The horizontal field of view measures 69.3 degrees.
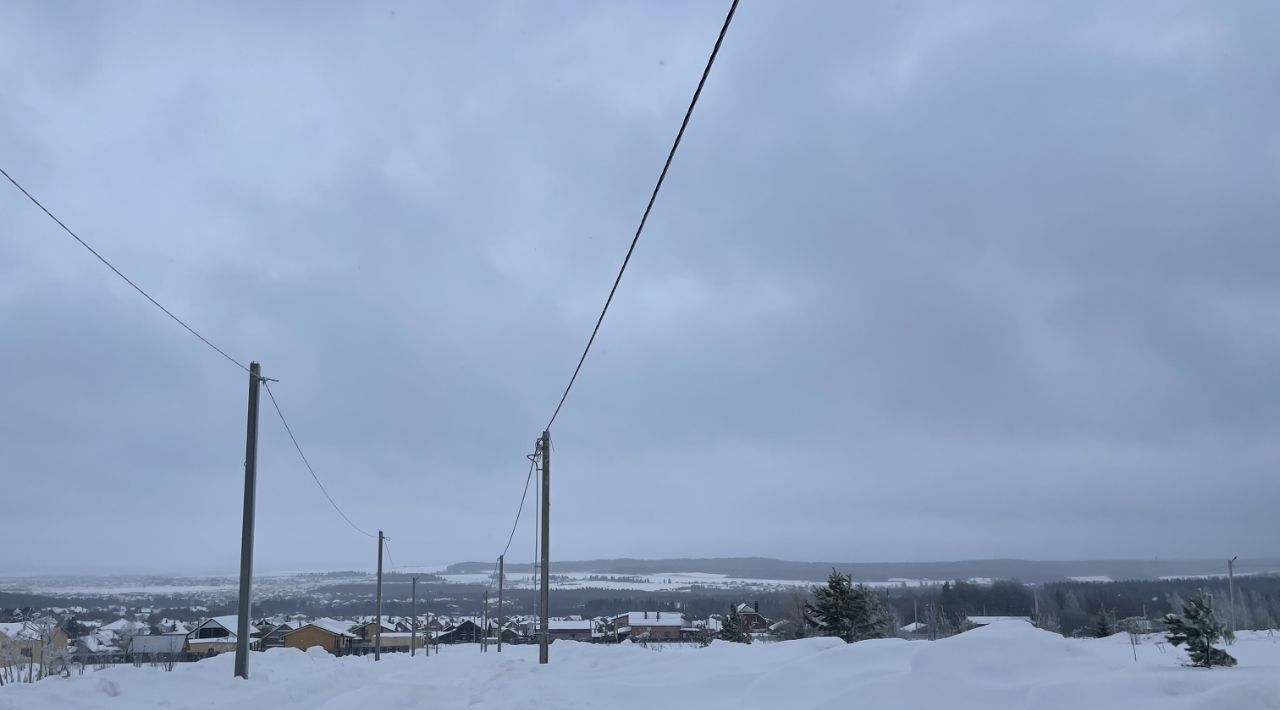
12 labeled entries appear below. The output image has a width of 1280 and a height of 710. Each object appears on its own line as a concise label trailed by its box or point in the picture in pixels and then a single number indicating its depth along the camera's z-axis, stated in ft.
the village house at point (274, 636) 285.90
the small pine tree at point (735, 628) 176.85
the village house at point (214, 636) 244.01
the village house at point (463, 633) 351.67
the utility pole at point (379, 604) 151.69
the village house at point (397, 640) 331.16
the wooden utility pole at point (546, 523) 83.91
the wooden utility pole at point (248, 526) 59.31
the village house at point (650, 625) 315.37
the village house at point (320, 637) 274.77
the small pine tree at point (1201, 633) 38.47
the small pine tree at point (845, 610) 140.26
